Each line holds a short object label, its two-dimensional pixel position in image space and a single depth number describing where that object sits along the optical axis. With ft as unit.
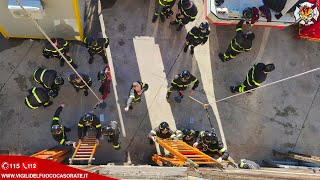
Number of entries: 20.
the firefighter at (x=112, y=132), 24.56
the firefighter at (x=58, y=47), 26.27
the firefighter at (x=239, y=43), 27.66
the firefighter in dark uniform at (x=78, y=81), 24.77
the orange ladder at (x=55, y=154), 22.38
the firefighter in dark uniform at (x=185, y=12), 27.63
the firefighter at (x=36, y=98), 25.12
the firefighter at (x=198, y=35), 27.22
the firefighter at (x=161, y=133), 25.50
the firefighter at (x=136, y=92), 25.69
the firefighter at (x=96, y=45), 26.23
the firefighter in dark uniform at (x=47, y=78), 25.14
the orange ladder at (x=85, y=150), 22.90
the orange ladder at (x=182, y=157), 21.36
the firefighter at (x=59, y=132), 23.84
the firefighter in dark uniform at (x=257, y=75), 26.35
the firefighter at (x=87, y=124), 24.25
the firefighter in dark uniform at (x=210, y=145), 25.08
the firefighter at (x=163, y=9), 28.71
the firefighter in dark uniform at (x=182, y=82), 25.67
